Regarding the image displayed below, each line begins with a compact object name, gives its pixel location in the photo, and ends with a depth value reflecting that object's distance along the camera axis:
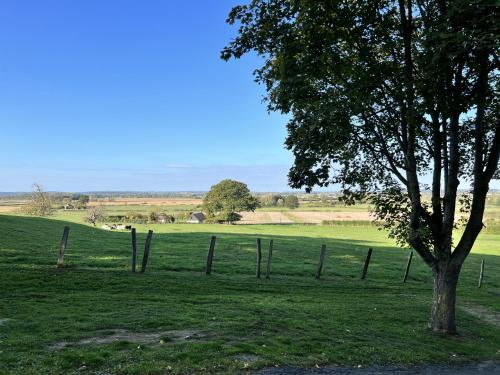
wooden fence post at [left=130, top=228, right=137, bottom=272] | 19.14
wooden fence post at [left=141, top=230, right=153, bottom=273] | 19.69
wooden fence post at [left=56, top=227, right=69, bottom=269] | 18.16
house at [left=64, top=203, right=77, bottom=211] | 169.89
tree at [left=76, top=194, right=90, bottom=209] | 169.00
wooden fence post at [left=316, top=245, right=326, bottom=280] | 23.50
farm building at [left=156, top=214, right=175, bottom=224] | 120.96
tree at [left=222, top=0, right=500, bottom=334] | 10.59
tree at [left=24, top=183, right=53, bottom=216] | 100.99
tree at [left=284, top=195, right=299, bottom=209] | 198.74
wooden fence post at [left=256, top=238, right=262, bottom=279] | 22.02
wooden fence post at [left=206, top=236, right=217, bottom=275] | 21.17
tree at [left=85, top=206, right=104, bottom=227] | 111.10
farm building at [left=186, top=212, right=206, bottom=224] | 129.95
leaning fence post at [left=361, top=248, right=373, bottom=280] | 24.84
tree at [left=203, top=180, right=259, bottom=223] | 120.69
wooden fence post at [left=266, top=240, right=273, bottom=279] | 22.05
